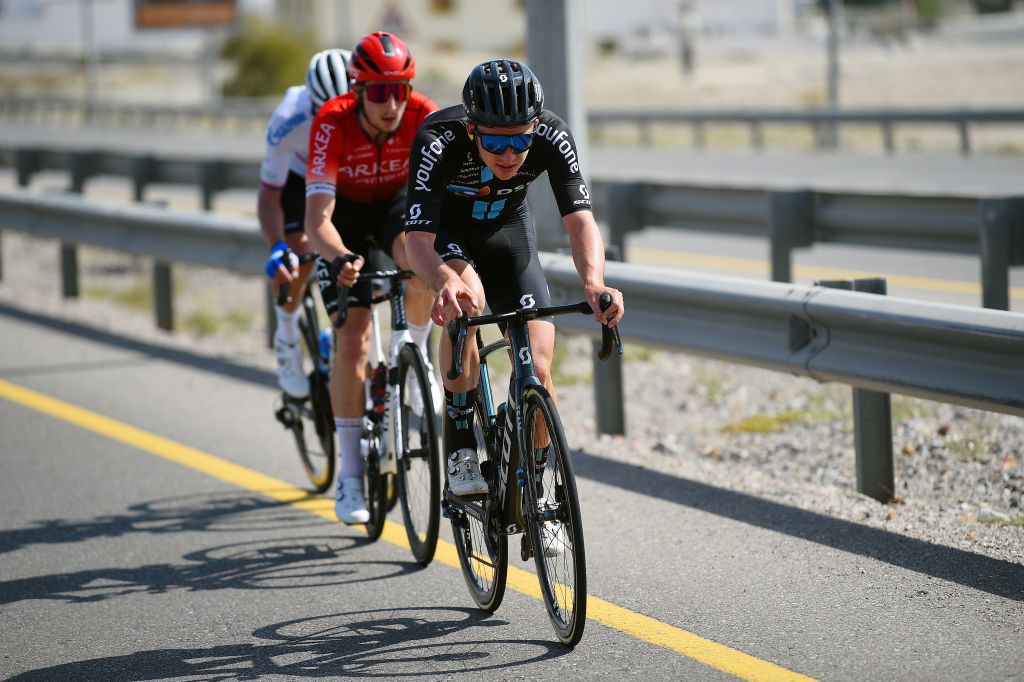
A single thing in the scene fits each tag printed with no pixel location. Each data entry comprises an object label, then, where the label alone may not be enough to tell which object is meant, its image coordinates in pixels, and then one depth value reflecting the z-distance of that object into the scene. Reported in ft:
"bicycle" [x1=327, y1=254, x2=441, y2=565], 38.32
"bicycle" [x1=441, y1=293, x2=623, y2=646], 31.27
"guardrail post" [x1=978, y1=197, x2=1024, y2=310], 56.24
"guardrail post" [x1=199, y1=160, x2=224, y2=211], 103.71
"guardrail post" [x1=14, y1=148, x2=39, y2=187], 126.72
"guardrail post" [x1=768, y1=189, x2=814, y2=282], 70.69
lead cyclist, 32.04
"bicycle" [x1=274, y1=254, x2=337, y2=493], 46.68
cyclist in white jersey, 44.70
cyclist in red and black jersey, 39.34
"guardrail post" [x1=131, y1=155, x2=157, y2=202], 107.34
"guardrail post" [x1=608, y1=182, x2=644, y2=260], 81.15
